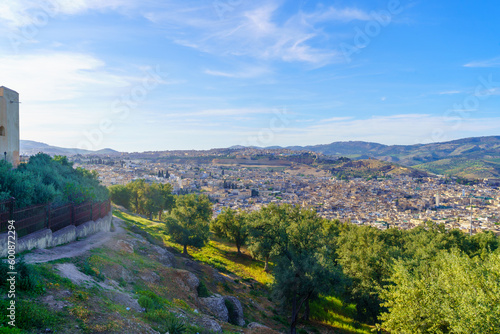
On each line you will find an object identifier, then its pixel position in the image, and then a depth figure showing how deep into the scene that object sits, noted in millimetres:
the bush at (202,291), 14438
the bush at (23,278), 6551
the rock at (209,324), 9722
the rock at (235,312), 14083
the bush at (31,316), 5445
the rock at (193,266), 20370
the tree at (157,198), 45697
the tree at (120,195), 47281
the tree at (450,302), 9344
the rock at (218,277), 20912
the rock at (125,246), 15305
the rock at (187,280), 13642
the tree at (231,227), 34969
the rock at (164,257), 17094
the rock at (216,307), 13109
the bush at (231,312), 14030
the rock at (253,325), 13509
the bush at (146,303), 8898
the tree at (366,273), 19033
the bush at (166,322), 7698
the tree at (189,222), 26438
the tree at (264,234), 21438
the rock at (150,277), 12402
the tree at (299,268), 16078
